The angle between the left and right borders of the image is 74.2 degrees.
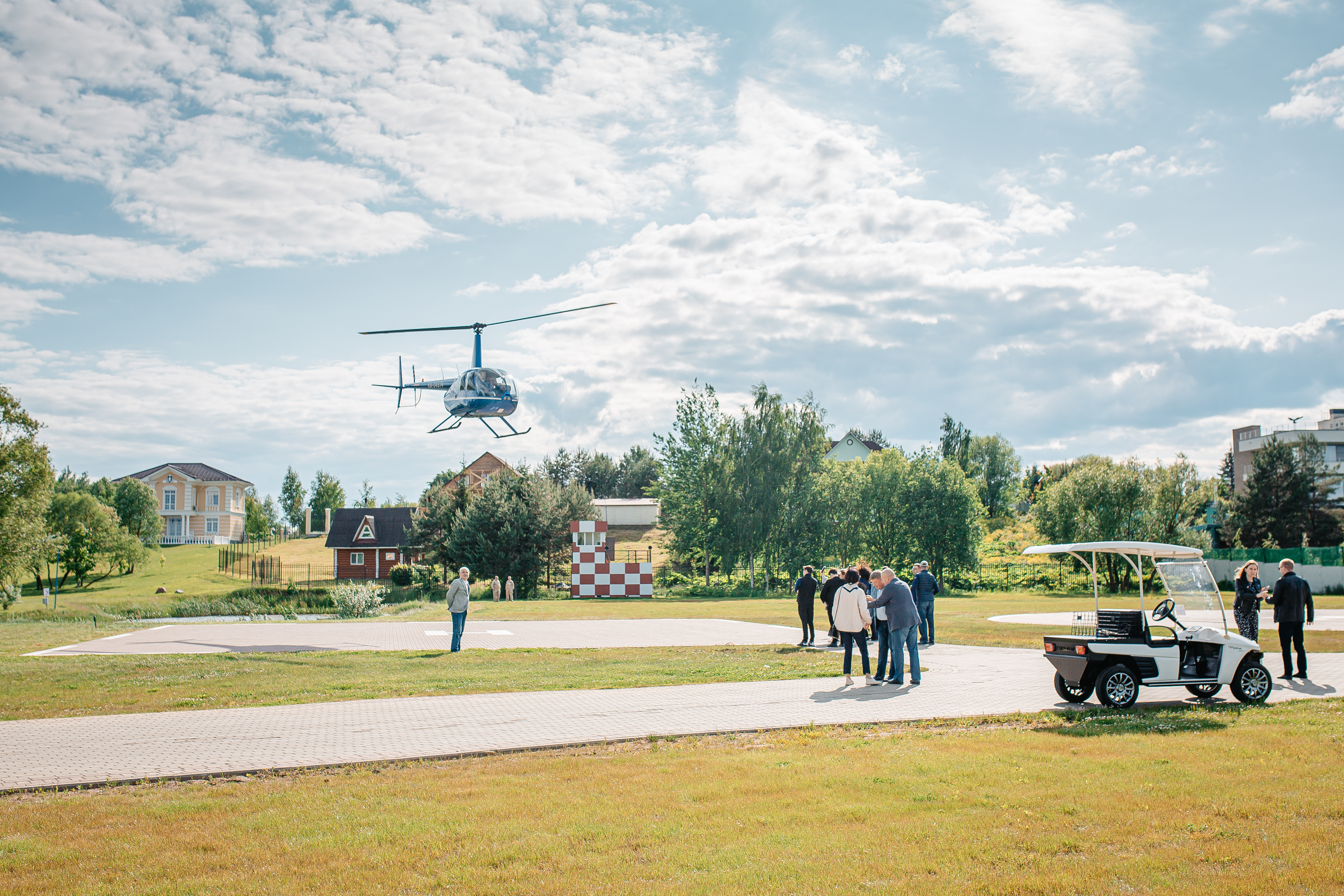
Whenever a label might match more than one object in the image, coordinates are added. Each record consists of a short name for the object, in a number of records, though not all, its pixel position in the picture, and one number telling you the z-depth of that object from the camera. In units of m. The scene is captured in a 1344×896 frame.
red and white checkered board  42.31
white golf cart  10.70
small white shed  84.00
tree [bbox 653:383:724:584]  51.97
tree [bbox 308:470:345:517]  107.25
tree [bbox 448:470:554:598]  42.53
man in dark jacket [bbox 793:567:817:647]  18.22
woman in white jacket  13.52
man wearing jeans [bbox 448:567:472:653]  17.95
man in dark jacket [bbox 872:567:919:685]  12.91
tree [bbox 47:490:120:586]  53.88
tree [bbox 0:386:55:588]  35.34
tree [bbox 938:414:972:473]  85.50
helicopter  29.56
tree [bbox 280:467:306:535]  111.50
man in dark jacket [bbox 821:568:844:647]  18.01
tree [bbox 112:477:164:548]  73.00
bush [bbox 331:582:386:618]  34.78
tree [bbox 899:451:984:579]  50.03
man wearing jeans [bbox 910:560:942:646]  18.73
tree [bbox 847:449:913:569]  51.28
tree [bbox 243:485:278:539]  89.00
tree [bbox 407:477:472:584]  45.12
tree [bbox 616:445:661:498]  107.31
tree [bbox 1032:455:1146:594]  44.41
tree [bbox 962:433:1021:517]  86.19
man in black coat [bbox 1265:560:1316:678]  13.20
